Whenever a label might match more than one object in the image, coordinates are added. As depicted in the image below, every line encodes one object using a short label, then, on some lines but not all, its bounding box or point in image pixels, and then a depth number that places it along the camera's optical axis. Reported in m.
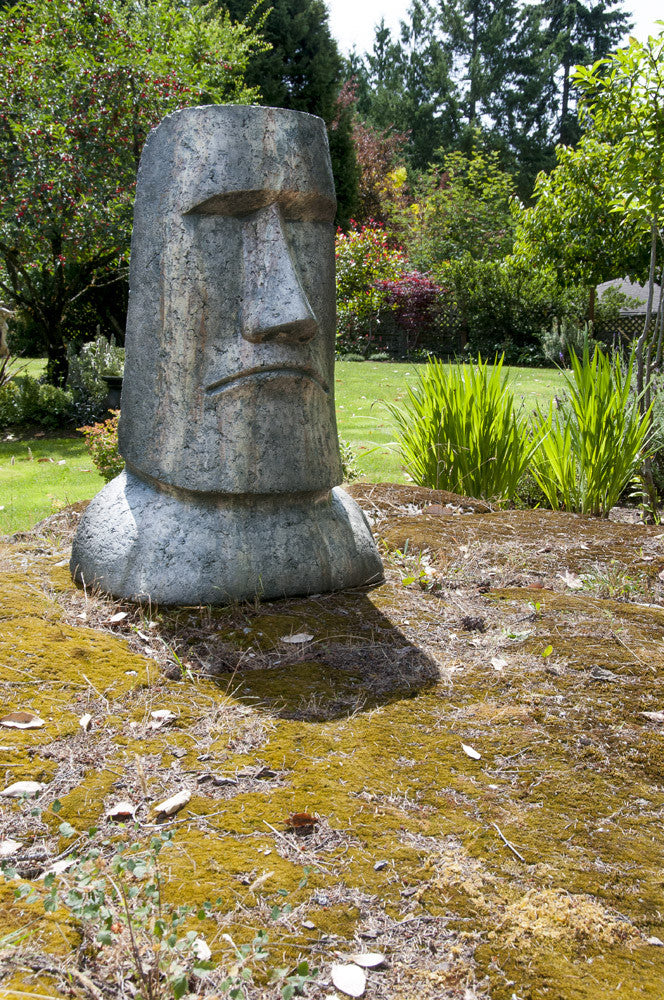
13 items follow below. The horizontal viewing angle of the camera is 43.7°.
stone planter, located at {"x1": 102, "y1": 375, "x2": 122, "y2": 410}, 10.07
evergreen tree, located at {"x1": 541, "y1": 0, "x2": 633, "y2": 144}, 34.94
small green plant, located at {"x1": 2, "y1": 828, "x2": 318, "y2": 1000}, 1.28
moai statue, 2.84
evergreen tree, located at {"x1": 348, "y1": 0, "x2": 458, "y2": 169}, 34.66
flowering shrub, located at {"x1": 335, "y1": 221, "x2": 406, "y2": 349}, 18.67
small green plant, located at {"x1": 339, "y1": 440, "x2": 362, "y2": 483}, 6.39
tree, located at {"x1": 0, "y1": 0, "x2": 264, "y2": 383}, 9.18
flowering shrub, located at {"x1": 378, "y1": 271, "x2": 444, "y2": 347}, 20.53
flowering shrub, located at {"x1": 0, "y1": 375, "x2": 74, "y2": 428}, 9.91
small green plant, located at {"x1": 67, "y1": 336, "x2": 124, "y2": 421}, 9.90
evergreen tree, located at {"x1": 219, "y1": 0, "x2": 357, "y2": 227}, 20.27
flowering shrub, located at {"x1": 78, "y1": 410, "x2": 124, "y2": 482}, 6.03
